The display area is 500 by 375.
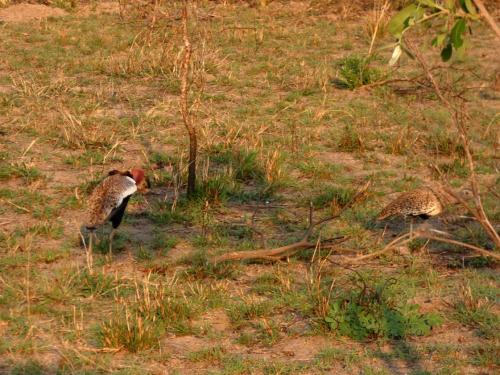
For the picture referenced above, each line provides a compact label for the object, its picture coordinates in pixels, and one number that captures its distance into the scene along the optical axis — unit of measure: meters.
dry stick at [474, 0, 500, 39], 5.74
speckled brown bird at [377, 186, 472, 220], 13.79
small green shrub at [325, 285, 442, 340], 10.66
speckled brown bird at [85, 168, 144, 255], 12.73
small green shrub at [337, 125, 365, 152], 17.78
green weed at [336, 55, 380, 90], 21.20
